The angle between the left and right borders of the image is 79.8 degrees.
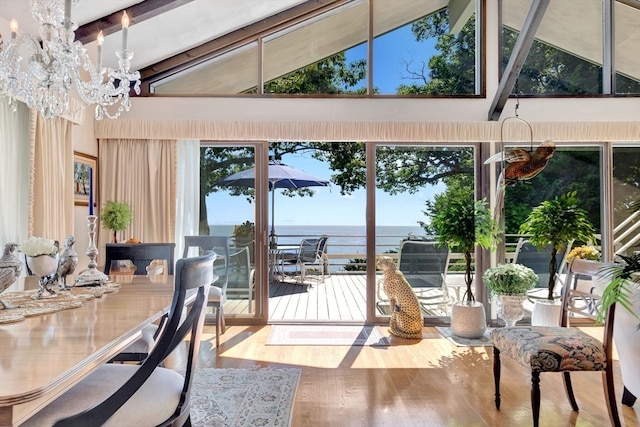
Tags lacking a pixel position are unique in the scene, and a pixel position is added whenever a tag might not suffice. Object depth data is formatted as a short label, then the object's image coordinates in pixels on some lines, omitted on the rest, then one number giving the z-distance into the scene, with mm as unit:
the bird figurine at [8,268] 1441
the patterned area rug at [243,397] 2197
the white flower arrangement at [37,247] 1622
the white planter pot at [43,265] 1647
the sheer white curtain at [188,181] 4066
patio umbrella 4180
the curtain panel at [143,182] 3980
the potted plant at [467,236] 3666
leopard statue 3707
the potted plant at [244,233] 4168
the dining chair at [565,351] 1982
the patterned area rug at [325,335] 3601
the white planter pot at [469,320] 3711
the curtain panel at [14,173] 2740
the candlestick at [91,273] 2004
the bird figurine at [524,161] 3375
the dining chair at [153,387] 1059
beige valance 3971
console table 2730
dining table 840
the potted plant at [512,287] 3604
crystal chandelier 1929
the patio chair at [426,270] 4246
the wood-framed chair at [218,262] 3412
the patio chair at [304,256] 5957
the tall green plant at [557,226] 3541
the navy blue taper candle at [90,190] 3830
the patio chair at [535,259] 4164
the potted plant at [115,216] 3490
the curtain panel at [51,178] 2953
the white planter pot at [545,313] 3510
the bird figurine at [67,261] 1795
